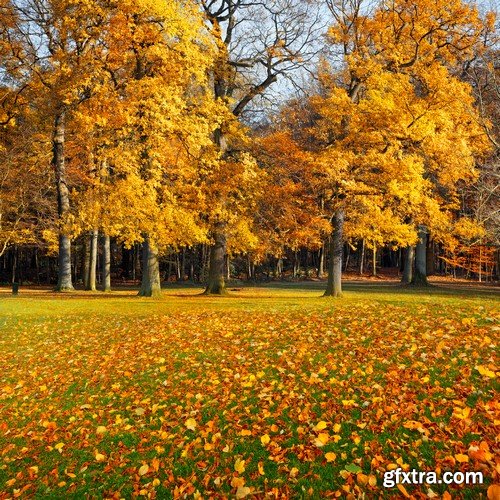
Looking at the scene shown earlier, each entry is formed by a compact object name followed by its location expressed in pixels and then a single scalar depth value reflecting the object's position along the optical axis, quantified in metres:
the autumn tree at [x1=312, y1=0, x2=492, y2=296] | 17.61
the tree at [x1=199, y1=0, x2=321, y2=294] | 21.16
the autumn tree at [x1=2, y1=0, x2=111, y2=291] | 17.44
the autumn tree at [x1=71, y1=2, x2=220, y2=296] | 17.62
